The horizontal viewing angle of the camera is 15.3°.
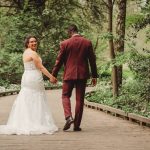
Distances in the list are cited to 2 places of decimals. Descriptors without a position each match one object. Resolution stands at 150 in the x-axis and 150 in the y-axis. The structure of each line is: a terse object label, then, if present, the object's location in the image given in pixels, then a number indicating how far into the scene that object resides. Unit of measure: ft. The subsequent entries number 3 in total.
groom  35.40
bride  35.87
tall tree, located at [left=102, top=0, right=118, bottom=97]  62.23
